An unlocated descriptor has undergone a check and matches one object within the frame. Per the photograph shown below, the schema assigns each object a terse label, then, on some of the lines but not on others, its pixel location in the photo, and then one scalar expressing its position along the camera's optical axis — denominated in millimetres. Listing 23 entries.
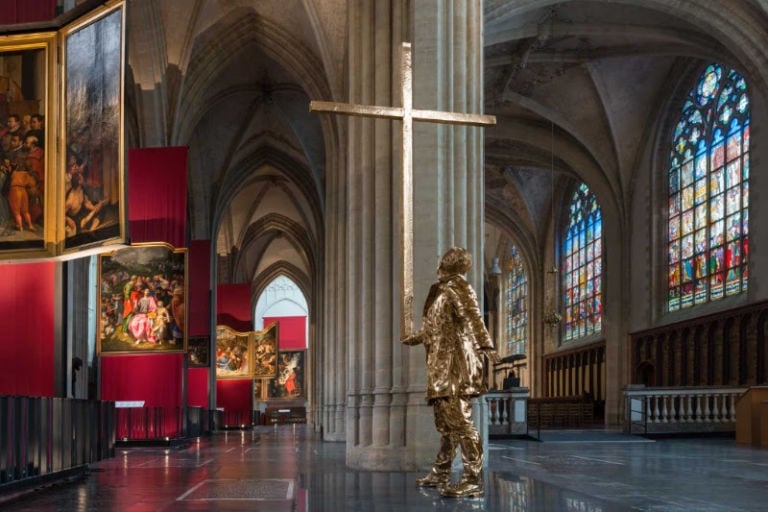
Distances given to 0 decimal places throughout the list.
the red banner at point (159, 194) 19359
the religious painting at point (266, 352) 39094
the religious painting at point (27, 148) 9930
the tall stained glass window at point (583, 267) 34625
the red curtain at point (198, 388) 31375
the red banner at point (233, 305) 38500
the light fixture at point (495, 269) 37709
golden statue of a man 7660
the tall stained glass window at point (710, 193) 23875
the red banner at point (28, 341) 10500
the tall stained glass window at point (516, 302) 45031
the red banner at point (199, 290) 27266
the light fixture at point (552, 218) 29109
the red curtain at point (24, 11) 10422
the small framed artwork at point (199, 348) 27453
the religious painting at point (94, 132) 9438
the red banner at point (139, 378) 20219
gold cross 7762
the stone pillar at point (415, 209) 11641
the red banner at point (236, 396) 39656
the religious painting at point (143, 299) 17578
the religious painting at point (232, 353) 37312
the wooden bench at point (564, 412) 31469
